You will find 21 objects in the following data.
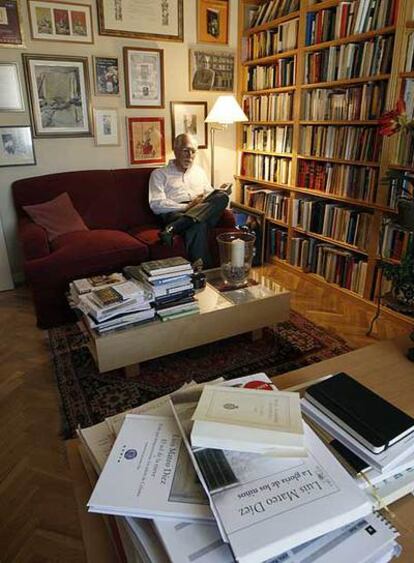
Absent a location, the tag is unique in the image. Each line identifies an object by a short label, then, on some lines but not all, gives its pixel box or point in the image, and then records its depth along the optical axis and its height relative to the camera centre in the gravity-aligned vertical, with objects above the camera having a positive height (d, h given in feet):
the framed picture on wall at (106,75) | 10.51 +1.55
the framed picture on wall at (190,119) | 11.82 +0.53
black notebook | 2.77 -1.89
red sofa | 8.13 -2.11
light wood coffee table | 6.07 -2.88
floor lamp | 11.07 +0.67
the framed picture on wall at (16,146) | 9.93 -0.19
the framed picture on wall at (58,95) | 9.90 +1.03
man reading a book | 9.49 -1.47
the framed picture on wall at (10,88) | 9.53 +1.11
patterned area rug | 6.05 -3.68
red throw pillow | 9.32 -1.73
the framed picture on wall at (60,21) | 9.57 +2.67
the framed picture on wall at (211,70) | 11.71 +1.90
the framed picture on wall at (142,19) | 10.27 +2.94
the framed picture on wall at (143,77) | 10.85 +1.58
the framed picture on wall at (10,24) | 9.21 +2.46
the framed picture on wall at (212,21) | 11.38 +3.14
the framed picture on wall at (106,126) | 10.84 +0.30
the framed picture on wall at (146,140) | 11.35 -0.05
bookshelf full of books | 8.06 +0.20
